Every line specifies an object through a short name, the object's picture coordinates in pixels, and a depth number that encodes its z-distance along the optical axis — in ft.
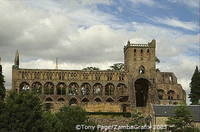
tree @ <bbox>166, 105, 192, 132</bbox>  158.16
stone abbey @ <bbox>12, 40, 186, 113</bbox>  225.09
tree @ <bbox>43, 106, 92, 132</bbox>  133.18
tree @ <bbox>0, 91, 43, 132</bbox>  109.77
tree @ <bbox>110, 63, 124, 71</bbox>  305.12
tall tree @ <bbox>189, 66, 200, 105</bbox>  228.16
